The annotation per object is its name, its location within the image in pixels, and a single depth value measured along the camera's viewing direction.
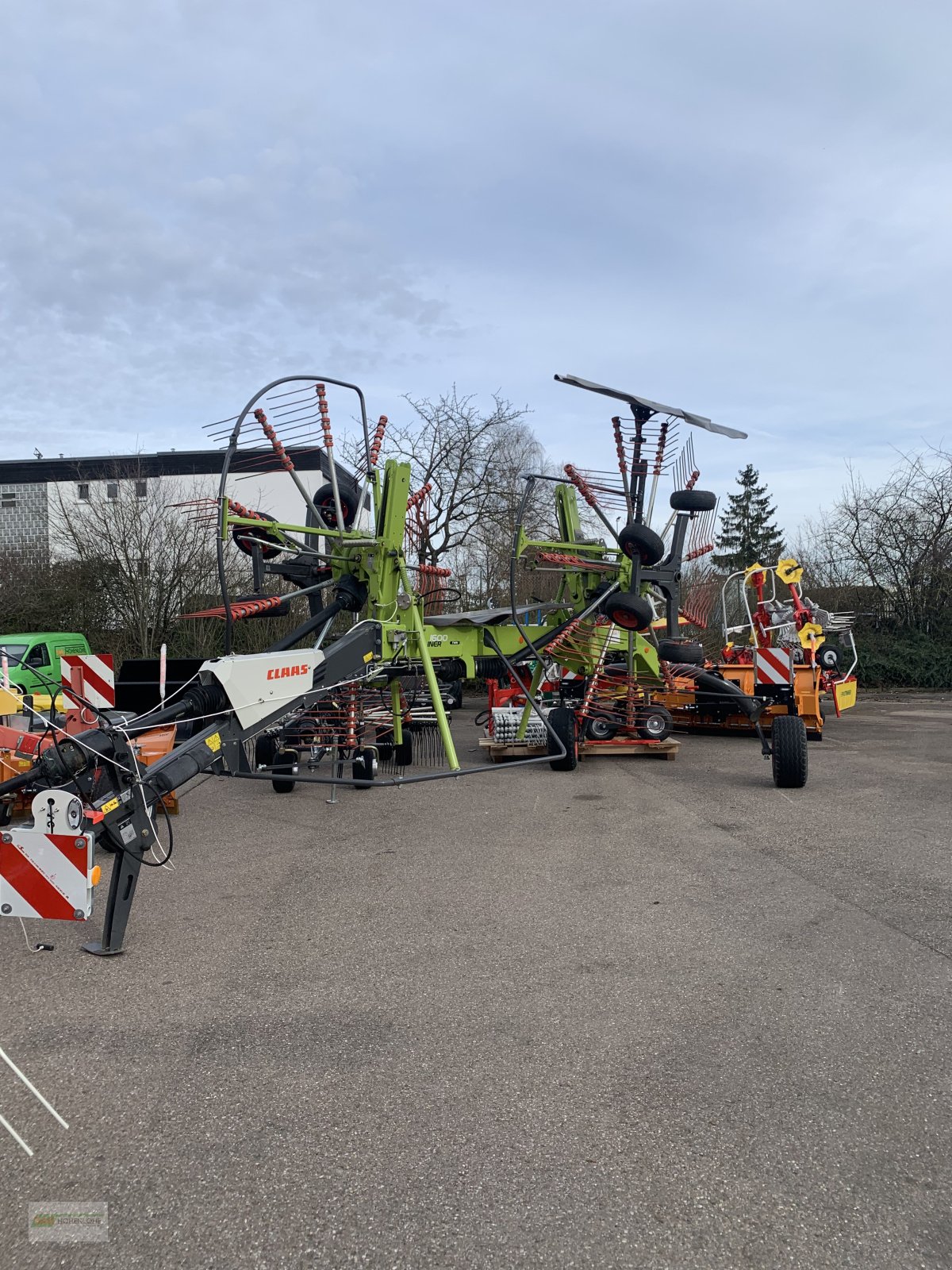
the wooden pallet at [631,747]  10.88
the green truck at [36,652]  12.39
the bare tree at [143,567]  17.70
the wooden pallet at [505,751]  10.73
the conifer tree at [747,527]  40.72
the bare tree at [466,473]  21.88
